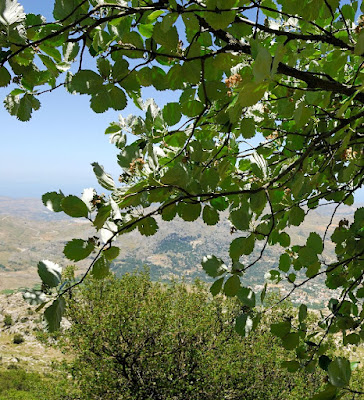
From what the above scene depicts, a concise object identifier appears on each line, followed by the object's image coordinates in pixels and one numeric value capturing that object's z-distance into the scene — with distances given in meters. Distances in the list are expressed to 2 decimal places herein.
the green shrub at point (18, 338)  68.38
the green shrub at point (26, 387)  17.14
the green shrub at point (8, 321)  73.69
